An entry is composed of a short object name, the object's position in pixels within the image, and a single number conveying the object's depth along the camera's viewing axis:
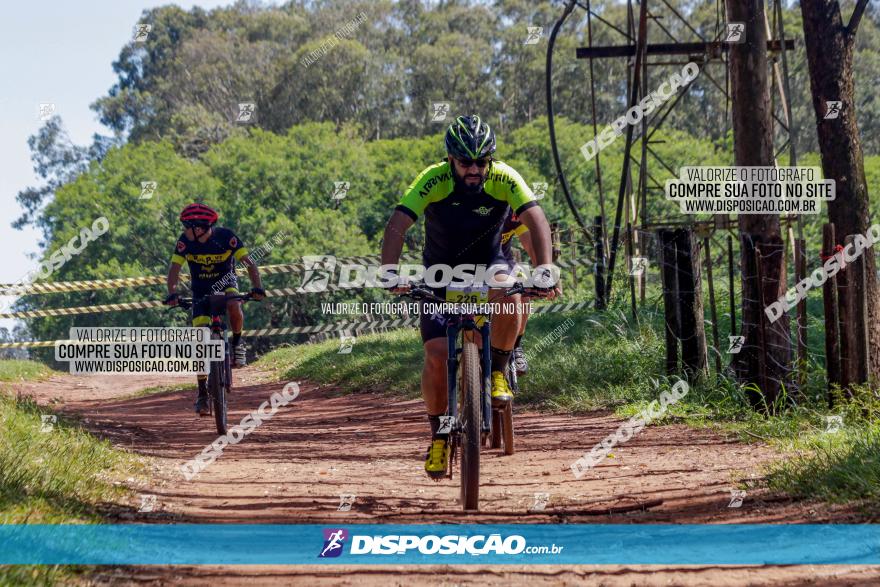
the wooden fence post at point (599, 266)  16.31
